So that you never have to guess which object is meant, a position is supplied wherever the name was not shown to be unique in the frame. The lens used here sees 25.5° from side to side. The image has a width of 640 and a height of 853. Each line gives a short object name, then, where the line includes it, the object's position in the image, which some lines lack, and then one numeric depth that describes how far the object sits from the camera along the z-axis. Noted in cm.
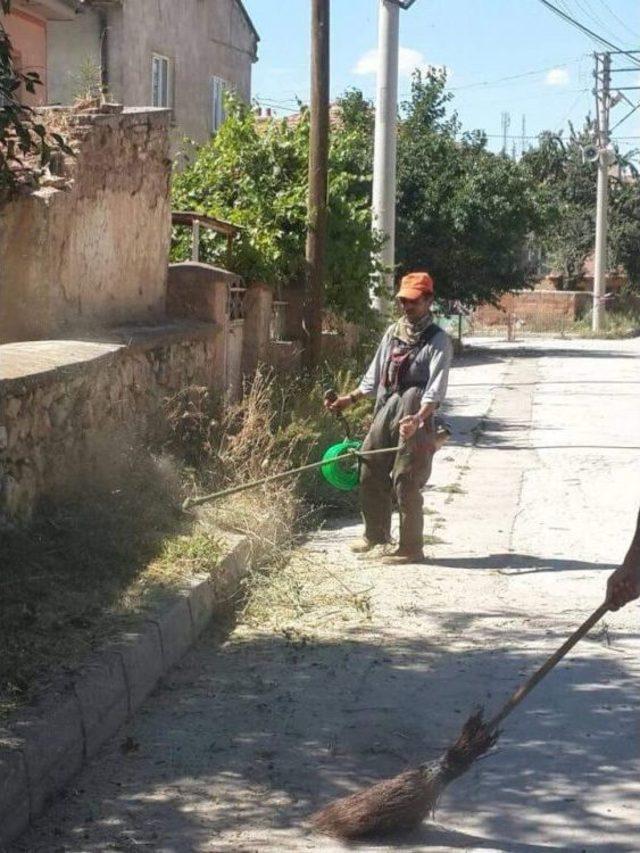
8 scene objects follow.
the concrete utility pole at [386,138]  1756
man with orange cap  880
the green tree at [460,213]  2883
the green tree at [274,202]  1434
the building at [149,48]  1931
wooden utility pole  1379
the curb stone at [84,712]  469
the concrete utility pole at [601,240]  4356
